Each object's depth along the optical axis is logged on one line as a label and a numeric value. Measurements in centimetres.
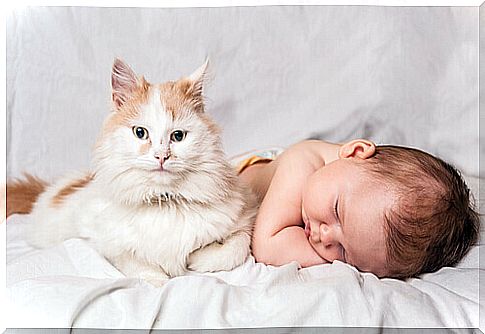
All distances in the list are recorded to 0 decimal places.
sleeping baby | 98
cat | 100
